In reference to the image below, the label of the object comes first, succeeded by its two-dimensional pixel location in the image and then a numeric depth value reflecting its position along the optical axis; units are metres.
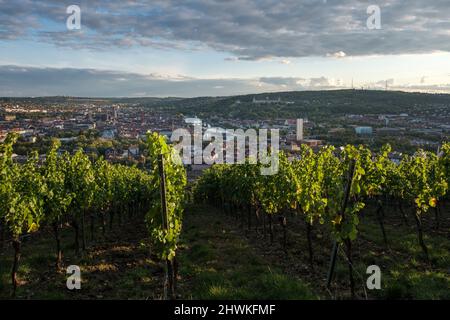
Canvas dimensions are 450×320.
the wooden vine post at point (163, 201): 8.30
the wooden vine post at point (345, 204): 8.32
